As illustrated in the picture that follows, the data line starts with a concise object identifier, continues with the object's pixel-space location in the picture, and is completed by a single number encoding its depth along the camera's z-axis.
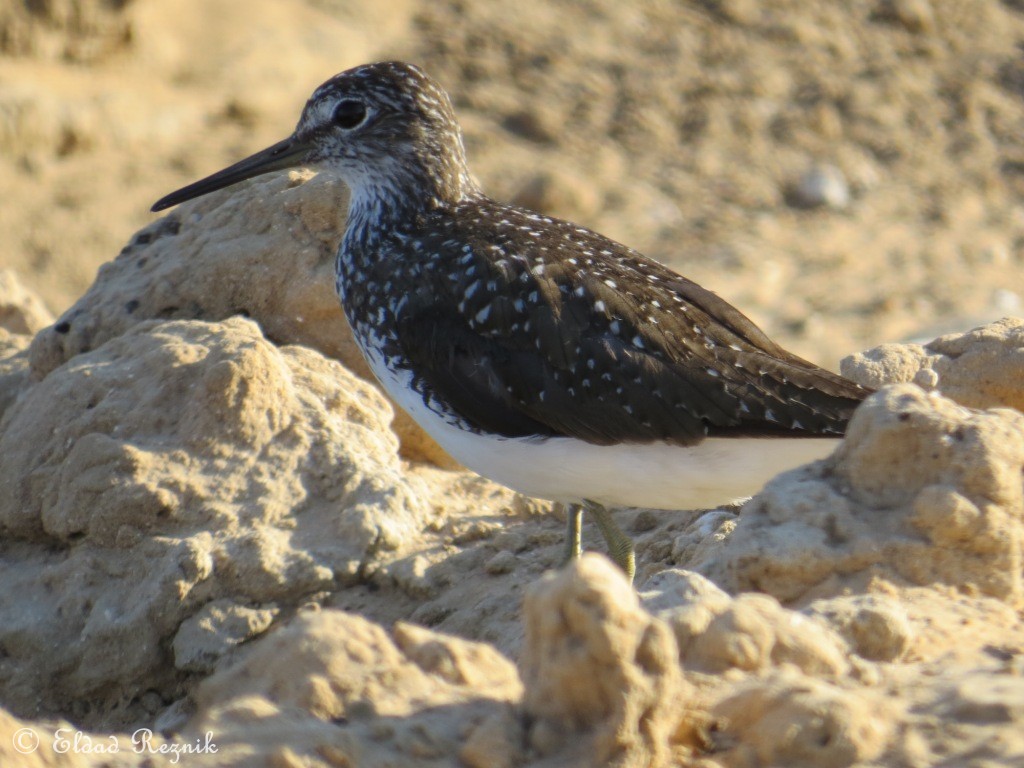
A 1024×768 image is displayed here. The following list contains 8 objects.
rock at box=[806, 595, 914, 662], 8.63
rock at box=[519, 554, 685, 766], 7.37
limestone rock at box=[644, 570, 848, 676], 8.09
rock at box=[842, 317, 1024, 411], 12.95
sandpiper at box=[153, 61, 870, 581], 12.14
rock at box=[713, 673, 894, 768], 7.45
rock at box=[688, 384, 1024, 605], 9.50
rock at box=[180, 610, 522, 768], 7.50
